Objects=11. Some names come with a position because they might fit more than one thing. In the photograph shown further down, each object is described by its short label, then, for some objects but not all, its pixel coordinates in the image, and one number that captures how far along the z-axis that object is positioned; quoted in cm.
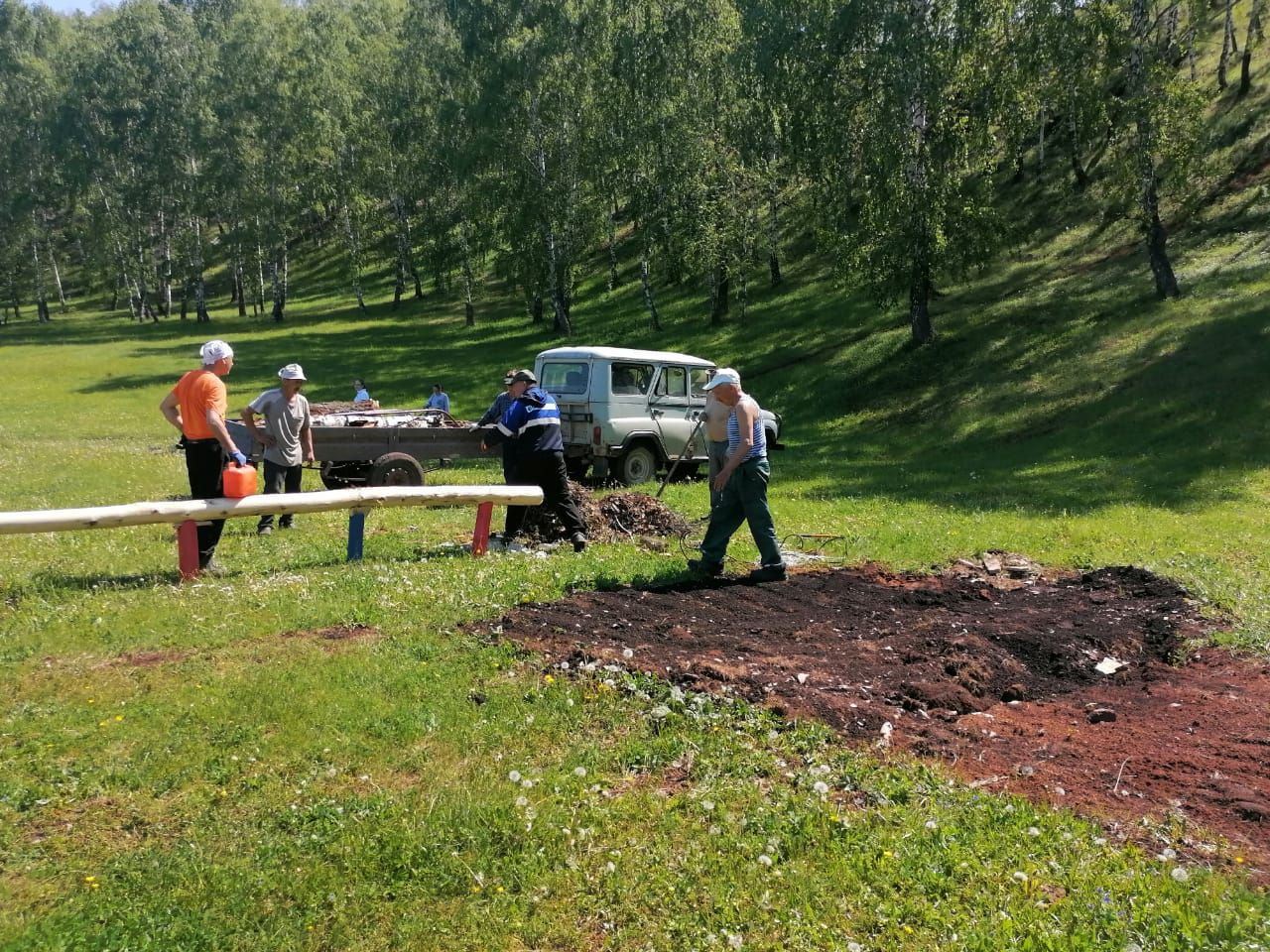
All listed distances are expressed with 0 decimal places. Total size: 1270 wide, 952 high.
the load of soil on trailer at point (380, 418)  1565
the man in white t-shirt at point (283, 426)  1099
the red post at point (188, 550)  849
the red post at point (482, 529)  988
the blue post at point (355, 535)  947
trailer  1445
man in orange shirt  848
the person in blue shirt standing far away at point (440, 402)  1962
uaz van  1623
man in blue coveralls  1051
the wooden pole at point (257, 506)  763
